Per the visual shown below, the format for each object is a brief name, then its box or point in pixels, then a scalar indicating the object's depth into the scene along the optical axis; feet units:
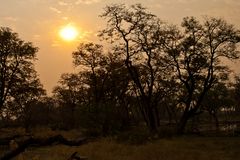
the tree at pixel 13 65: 153.48
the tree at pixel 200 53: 143.80
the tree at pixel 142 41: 145.79
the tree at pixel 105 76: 187.73
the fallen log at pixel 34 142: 45.88
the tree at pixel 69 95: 245.06
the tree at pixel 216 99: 244.42
